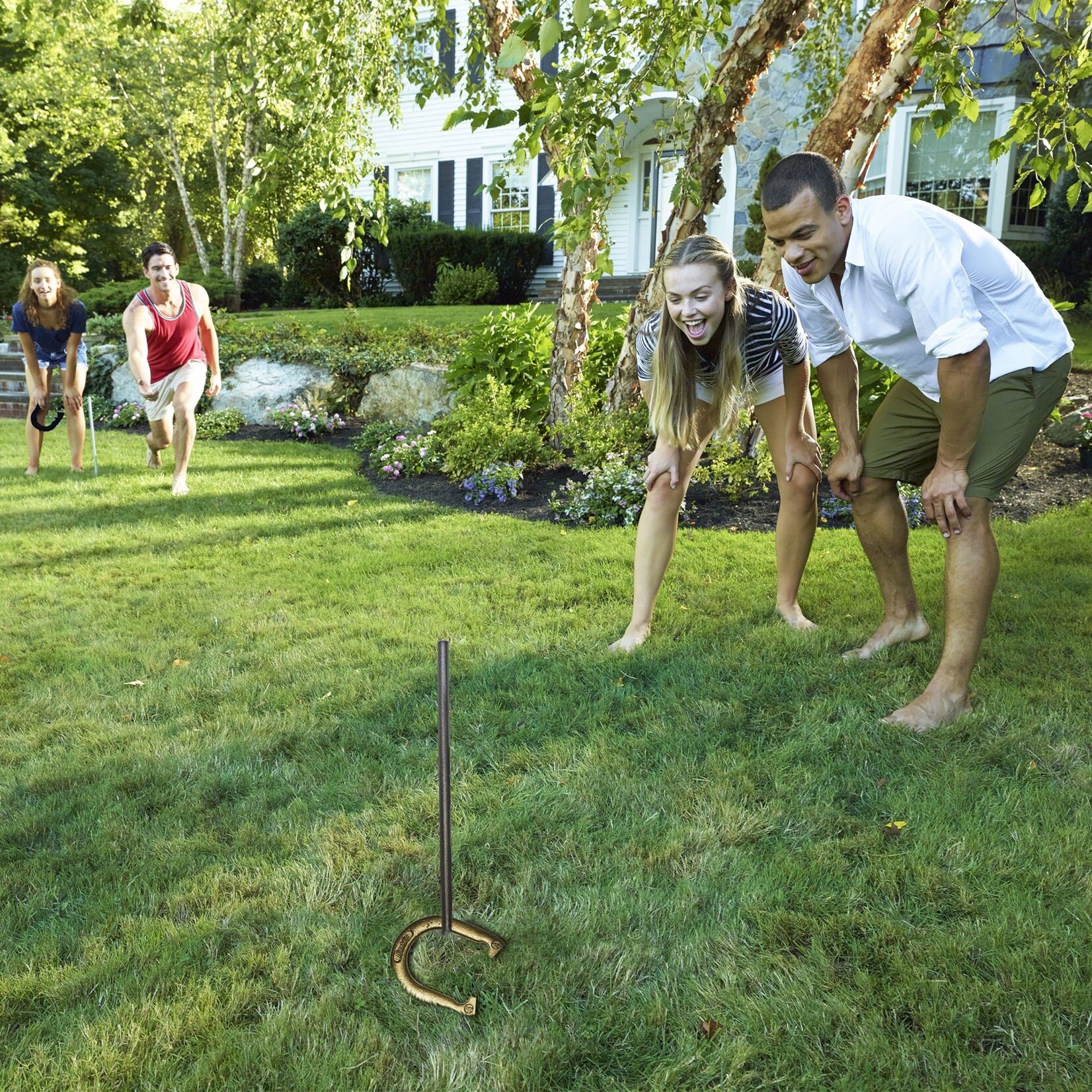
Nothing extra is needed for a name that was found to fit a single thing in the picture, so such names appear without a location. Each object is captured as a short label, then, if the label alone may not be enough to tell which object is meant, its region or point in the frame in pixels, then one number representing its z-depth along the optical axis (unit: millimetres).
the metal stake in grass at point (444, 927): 2014
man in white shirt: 2898
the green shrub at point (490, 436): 7121
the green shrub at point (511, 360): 8023
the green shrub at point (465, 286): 16891
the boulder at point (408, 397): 9547
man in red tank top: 6891
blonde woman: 3514
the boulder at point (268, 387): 10703
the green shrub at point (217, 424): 10383
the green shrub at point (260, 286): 21375
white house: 14828
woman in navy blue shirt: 7812
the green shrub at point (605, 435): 6672
